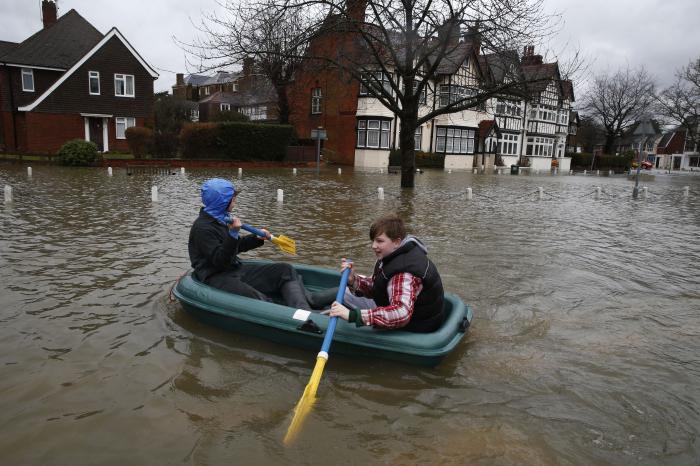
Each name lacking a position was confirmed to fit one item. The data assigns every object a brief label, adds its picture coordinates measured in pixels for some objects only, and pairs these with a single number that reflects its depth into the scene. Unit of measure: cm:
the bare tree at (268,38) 1552
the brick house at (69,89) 2945
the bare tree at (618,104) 5631
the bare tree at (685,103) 4199
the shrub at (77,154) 2422
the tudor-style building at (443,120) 1742
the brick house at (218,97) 4150
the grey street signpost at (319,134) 2674
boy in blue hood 495
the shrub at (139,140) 2675
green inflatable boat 411
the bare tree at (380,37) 1569
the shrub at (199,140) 2892
